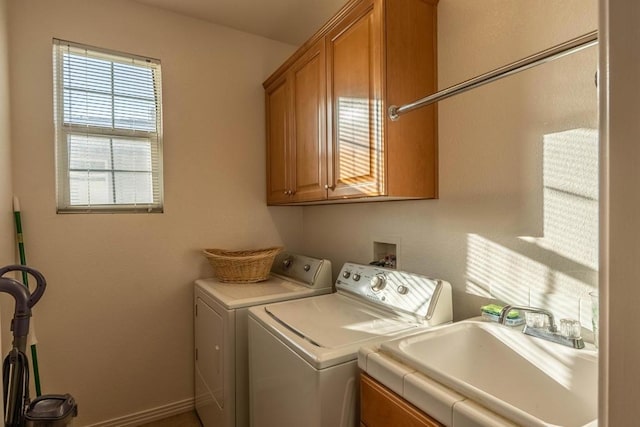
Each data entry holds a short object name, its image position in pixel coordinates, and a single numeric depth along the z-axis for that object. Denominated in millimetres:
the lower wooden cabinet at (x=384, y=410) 875
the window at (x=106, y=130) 1947
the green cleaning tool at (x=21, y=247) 1769
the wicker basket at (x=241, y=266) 2125
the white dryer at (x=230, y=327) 1680
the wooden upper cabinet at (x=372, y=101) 1427
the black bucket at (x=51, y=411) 1177
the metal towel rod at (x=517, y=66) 808
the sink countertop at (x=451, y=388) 729
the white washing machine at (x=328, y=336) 1104
